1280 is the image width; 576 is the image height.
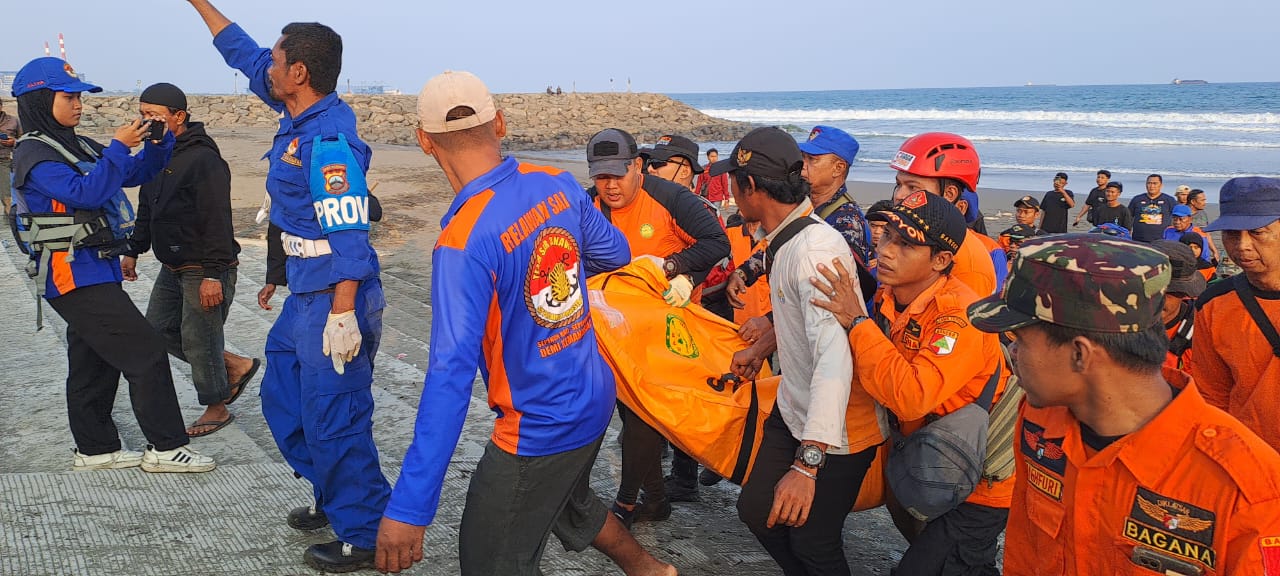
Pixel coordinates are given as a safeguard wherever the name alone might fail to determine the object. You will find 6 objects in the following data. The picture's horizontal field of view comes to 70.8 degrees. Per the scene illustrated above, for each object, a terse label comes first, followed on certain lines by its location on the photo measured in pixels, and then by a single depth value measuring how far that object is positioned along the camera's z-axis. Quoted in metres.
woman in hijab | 4.61
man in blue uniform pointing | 3.70
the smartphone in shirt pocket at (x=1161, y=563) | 1.87
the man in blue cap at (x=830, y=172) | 4.63
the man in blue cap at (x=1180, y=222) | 10.33
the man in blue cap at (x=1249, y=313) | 3.18
